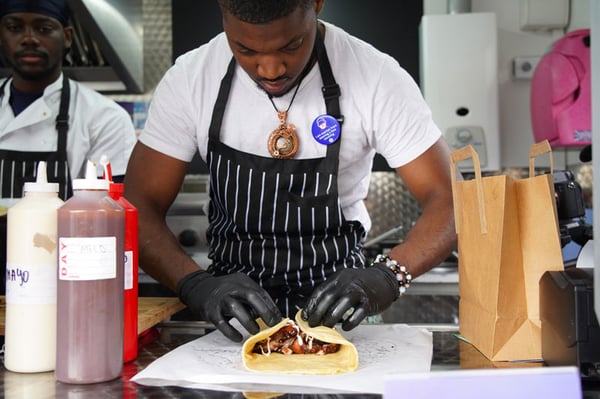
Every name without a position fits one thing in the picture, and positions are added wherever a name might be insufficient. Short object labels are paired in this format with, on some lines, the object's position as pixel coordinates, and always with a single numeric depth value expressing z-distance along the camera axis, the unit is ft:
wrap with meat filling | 3.57
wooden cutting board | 4.11
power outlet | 12.39
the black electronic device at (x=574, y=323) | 3.16
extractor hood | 9.56
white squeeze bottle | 3.37
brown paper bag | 3.70
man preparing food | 5.42
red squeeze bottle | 3.58
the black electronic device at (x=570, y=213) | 4.46
